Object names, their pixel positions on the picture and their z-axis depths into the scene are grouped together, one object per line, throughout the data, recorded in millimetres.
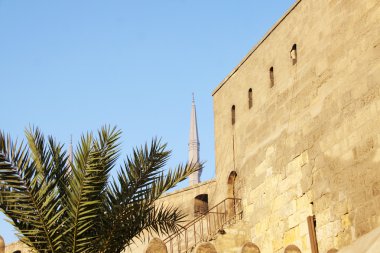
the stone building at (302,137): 12891
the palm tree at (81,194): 8758
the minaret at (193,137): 85250
